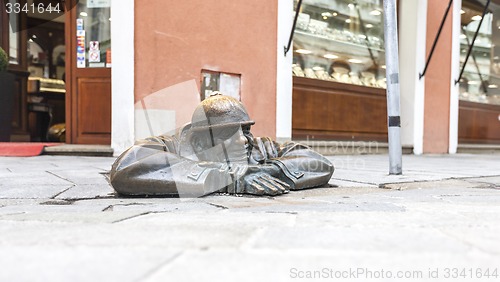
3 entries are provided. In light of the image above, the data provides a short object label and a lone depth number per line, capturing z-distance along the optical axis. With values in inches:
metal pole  138.5
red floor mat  191.6
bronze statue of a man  84.4
